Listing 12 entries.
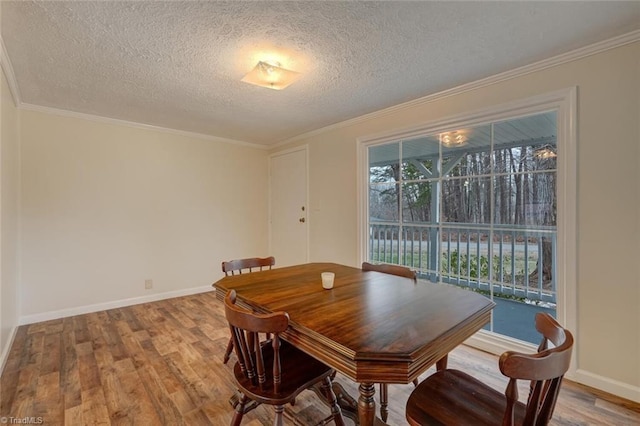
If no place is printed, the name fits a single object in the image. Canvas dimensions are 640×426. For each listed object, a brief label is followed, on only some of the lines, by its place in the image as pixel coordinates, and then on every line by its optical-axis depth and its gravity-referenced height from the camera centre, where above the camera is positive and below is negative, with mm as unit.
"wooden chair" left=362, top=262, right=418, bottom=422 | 1602 -430
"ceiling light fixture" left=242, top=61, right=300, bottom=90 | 2014 +973
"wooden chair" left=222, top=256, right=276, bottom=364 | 2219 -433
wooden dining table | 928 -437
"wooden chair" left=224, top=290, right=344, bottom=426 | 1108 -718
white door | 4172 +72
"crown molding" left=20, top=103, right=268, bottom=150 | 2981 +1072
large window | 2184 +16
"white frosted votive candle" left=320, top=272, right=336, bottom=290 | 1611 -385
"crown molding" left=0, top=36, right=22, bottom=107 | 1937 +1070
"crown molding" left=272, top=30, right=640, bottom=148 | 1788 +1045
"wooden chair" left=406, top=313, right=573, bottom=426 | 823 -719
